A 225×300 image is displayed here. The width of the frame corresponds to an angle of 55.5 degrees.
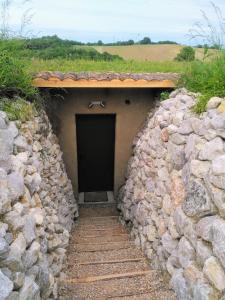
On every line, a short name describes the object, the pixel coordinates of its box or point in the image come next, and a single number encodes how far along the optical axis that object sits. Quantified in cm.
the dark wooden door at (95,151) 558
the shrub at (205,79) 307
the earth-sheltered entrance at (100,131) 519
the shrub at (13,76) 312
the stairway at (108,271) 291
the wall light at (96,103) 514
